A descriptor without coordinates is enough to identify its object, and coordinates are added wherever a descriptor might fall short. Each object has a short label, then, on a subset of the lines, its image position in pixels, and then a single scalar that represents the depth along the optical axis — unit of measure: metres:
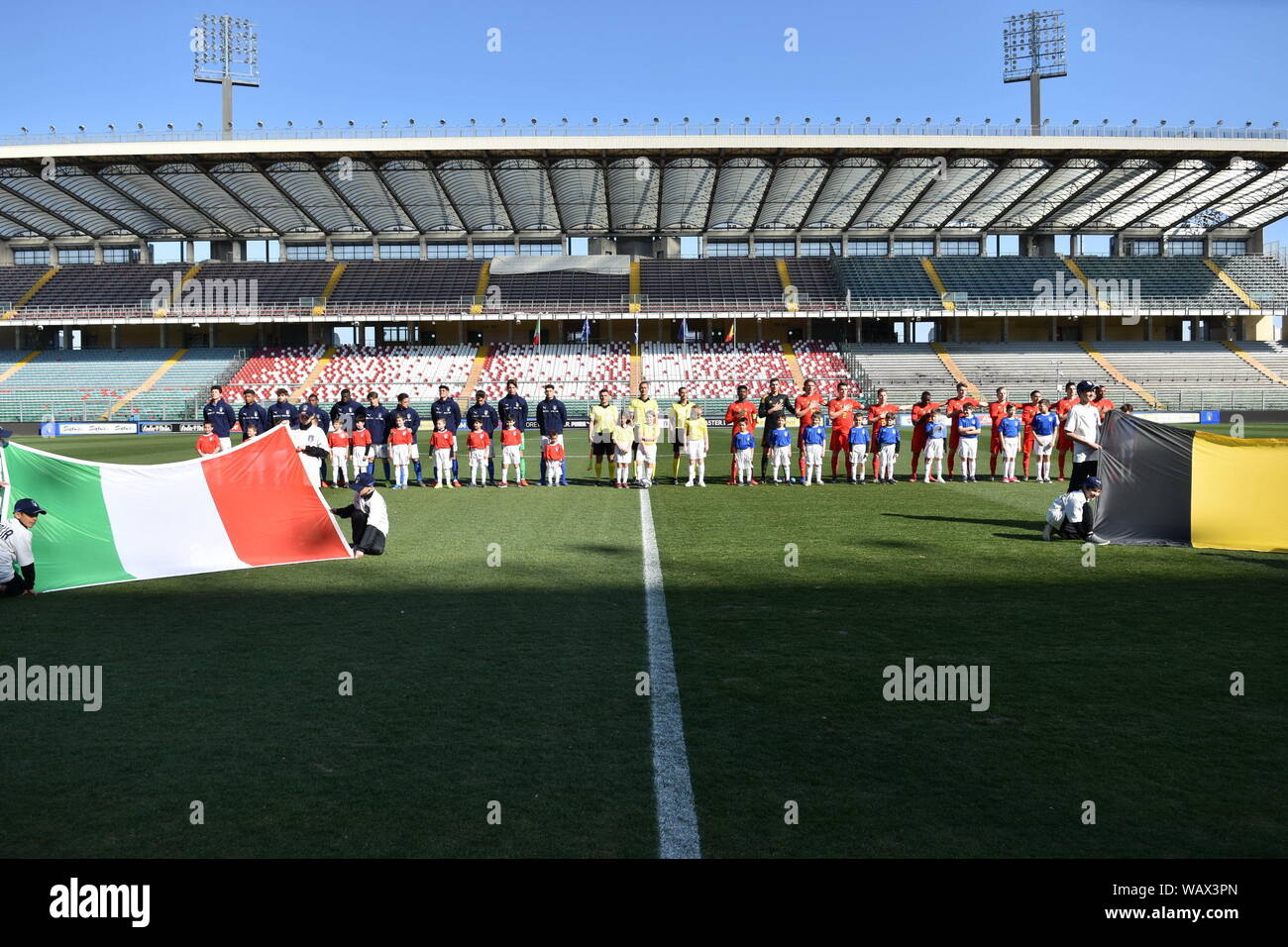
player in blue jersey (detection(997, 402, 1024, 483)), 18.05
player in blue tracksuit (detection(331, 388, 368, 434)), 18.14
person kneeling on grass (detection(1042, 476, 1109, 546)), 11.00
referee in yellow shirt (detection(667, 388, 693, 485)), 17.17
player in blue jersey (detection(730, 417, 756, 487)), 17.72
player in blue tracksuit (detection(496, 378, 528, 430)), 17.84
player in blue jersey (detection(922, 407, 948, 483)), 17.94
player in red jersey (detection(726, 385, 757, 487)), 17.14
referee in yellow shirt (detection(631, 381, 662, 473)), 17.36
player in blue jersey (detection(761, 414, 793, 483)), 17.73
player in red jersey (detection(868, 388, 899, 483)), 18.06
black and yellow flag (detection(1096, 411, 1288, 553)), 10.45
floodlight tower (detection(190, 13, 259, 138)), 55.97
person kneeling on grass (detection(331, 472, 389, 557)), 10.41
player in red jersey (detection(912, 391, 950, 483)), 17.92
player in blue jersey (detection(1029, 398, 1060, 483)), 18.03
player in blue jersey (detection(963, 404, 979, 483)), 18.16
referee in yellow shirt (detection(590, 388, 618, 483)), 18.19
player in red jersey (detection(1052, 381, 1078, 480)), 17.34
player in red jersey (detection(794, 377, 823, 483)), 17.59
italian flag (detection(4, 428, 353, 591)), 9.01
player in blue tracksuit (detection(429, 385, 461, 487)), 17.95
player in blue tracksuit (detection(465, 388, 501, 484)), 17.85
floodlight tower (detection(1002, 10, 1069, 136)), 56.88
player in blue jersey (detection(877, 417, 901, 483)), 17.89
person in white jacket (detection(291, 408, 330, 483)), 16.27
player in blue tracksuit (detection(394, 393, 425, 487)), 17.62
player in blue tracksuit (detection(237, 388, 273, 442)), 16.94
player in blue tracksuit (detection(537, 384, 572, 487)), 17.94
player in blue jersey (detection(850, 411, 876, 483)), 17.95
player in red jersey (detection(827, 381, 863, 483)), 18.33
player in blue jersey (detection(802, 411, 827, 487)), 17.66
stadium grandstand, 44.34
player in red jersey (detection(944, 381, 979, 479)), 18.12
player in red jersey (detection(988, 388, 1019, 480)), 18.14
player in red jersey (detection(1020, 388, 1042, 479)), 18.33
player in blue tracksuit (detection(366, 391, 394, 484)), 17.92
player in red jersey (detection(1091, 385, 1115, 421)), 12.86
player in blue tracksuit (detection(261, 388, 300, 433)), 16.53
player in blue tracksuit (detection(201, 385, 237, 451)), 16.16
